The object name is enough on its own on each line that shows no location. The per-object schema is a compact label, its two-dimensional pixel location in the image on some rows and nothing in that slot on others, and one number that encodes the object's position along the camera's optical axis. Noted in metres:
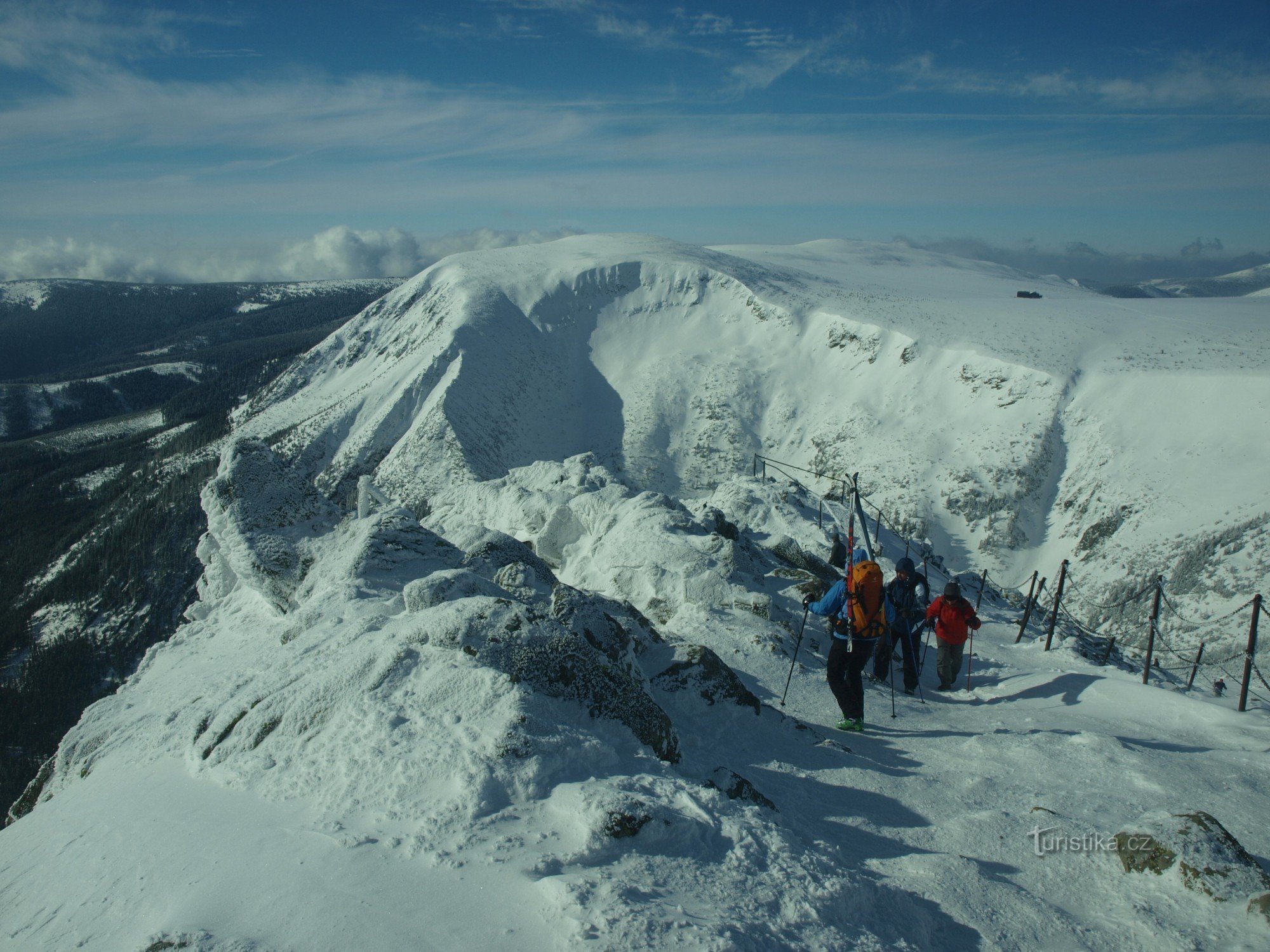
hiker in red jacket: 11.72
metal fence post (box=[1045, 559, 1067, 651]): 15.63
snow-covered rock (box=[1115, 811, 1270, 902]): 4.81
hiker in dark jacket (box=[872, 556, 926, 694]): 11.22
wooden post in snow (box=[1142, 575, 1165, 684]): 14.15
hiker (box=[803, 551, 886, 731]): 9.22
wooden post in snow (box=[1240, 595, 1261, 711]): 12.17
